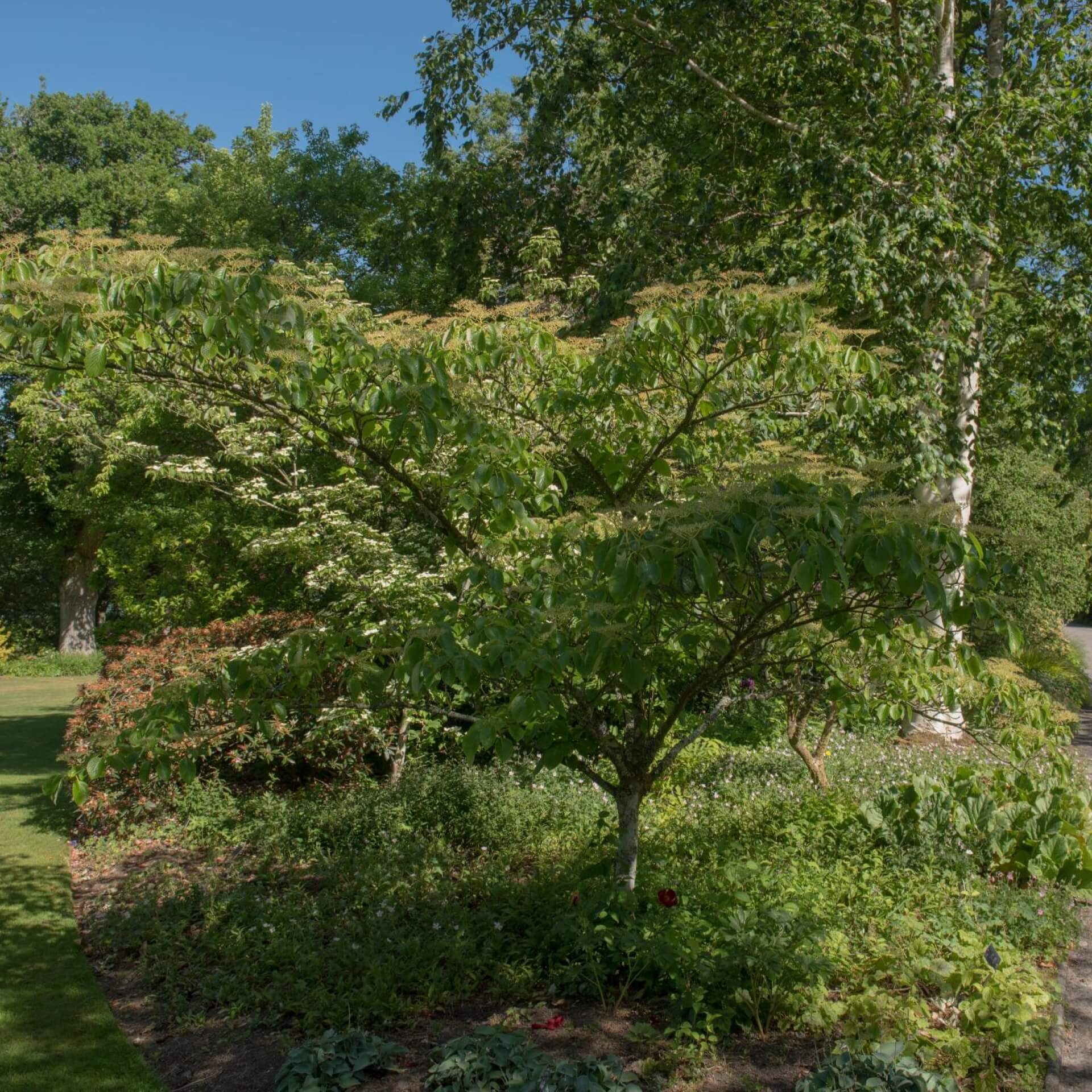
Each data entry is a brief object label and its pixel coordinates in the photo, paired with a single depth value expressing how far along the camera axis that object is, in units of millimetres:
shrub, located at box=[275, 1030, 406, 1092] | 3277
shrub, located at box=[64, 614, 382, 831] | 7441
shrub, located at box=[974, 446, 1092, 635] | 14172
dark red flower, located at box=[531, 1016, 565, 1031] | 3721
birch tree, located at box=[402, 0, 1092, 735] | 8055
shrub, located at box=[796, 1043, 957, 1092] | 2949
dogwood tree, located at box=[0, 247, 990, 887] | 2613
